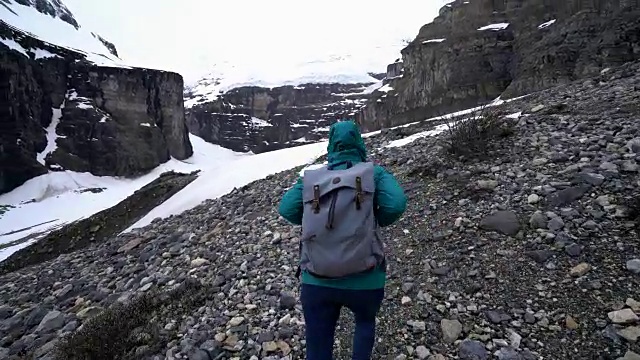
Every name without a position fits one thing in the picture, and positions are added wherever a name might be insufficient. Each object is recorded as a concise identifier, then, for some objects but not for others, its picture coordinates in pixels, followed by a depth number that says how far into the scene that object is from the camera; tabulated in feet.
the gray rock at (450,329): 10.49
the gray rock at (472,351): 9.77
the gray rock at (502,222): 13.84
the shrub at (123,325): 12.59
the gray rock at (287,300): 13.14
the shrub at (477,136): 20.30
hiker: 7.62
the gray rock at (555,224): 13.04
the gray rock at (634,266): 10.74
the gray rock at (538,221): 13.41
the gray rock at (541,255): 12.12
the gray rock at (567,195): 14.20
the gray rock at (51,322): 16.80
